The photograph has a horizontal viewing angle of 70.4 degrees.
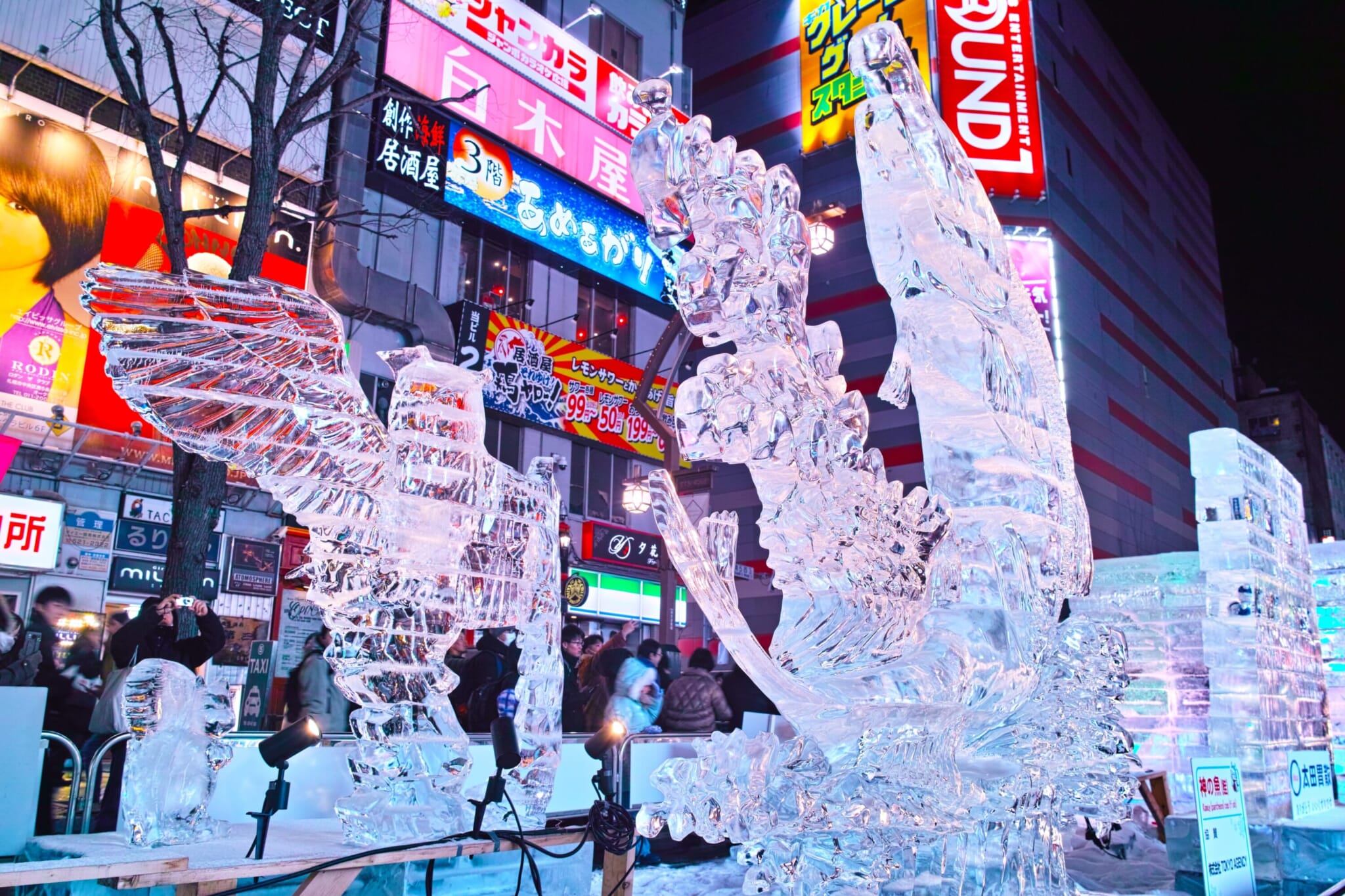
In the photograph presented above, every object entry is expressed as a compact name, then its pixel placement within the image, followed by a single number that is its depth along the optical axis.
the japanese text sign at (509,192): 10.55
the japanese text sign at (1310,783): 4.93
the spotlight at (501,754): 2.77
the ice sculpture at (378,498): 2.30
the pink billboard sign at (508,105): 10.88
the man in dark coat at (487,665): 5.36
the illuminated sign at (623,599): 13.41
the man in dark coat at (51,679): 3.70
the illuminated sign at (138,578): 8.28
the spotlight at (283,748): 2.41
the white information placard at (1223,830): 3.43
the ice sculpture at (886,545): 1.55
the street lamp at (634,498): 8.20
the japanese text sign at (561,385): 11.46
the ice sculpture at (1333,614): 7.75
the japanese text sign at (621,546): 13.06
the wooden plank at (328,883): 2.26
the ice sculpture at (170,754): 2.48
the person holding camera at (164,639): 3.59
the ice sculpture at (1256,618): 4.80
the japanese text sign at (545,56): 11.49
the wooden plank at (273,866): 2.06
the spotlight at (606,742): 3.14
